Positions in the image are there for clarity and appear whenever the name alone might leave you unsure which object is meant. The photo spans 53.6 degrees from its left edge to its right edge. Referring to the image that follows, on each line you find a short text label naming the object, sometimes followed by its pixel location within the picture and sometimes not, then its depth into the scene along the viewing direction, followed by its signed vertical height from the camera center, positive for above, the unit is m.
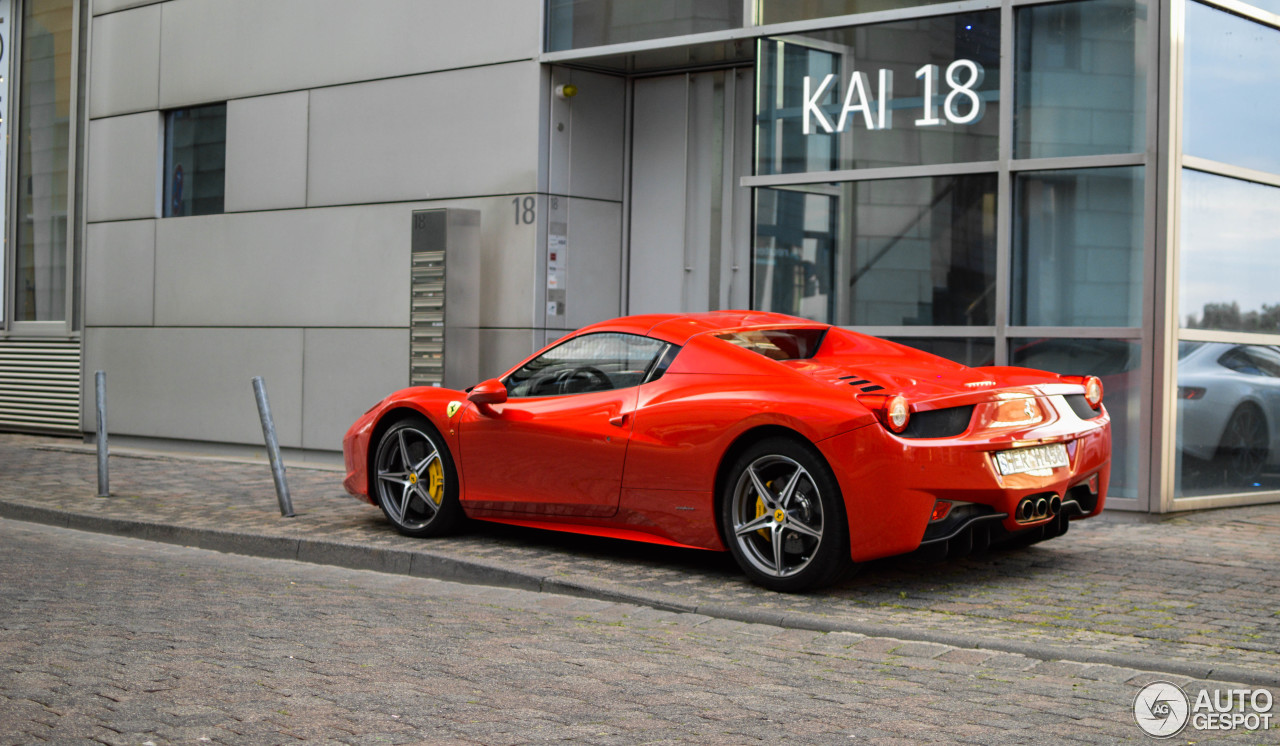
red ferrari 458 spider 5.88 -0.32
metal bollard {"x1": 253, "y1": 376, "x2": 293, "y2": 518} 9.09 -0.56
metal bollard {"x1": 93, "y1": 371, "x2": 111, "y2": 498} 10.24 -0.57
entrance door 12.16 +1.86
